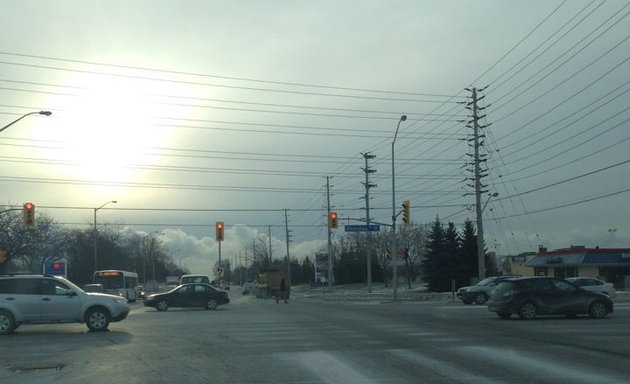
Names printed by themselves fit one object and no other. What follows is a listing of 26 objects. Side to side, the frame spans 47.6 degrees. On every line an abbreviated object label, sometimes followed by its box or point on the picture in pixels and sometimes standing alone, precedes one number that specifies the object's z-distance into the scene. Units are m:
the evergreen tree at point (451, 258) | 74.19
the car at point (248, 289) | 87.81
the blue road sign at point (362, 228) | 50.88
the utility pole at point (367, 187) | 68.75
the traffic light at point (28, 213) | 36.06
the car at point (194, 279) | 53.31
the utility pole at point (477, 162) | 53.44
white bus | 52.31
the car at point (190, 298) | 37.28
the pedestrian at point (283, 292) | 48.62
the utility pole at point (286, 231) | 102.69
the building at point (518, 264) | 100.98
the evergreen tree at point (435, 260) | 74.44
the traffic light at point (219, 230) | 47.78
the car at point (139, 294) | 63.57
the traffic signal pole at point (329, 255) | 74.38
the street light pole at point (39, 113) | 29.12
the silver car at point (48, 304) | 21.16
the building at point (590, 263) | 81.25
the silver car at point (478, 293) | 37.94
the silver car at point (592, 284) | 37.35
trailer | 49.05
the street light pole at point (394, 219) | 48.58
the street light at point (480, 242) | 52.75
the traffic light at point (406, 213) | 45.89
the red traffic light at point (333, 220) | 47.75
